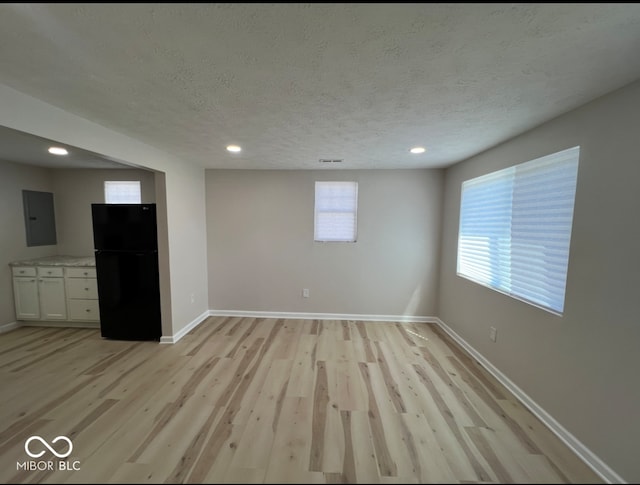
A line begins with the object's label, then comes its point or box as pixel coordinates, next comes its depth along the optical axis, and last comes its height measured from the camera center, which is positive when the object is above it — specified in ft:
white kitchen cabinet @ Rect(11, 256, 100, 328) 10.69 -3.27
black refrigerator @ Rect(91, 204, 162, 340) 9.61 -2.03
